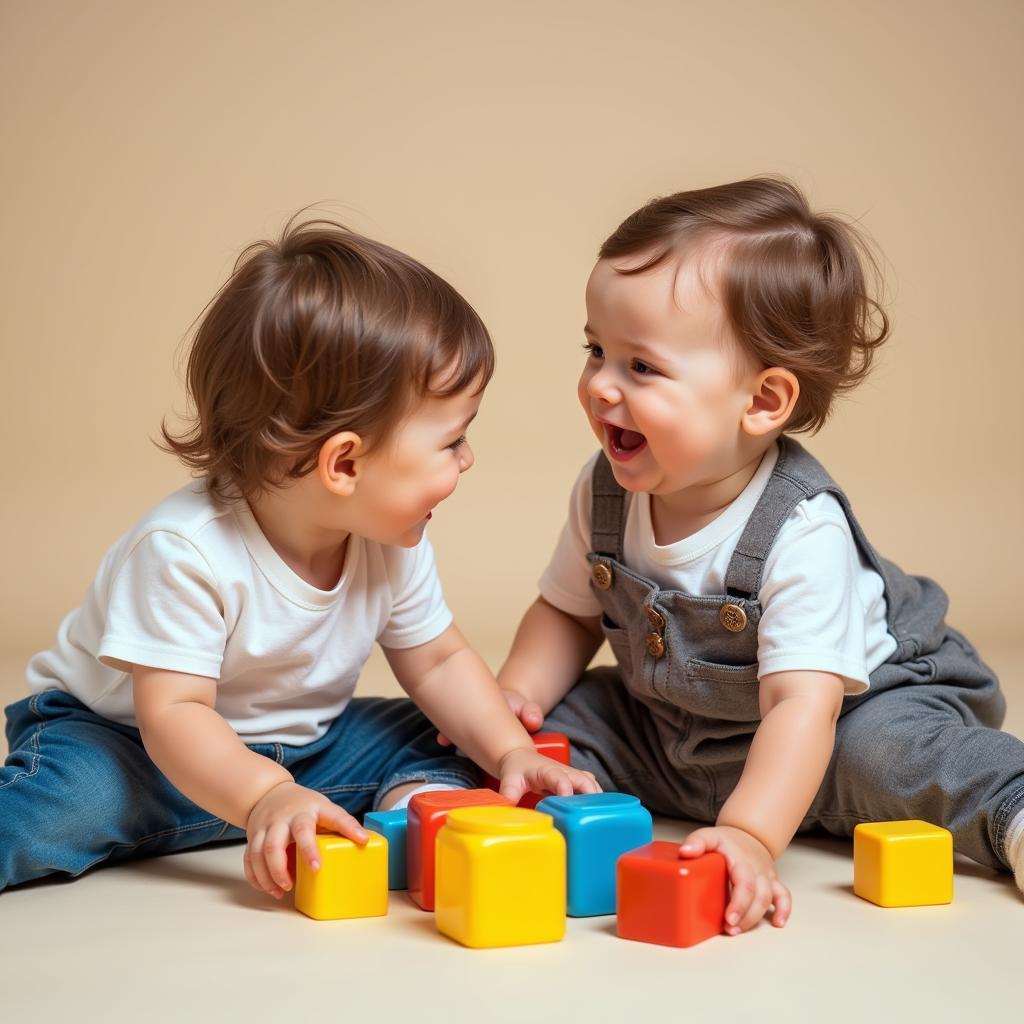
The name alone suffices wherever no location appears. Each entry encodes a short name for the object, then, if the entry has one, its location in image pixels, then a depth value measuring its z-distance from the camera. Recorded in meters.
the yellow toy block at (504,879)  1.30
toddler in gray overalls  1.58
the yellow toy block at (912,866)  1.46
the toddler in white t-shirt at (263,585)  1.52
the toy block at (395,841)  1.52
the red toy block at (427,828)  1.44
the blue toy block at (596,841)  1.41
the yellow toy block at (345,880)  1.41
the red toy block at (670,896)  1.32
